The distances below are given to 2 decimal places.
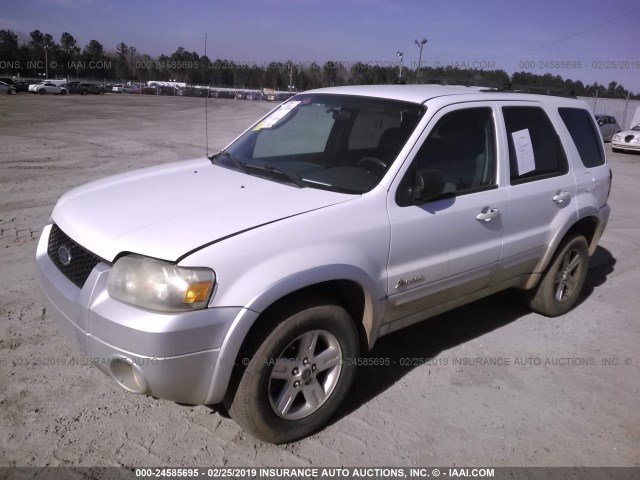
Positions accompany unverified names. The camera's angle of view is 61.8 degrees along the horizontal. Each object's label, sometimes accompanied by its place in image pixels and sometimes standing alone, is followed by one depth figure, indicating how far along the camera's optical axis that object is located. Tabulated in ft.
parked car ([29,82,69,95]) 167.53
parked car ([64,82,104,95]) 186.80
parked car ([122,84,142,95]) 231.09
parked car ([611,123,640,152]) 71.36
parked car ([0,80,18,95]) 151.64
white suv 8.23
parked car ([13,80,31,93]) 169.97
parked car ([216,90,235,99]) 210.90
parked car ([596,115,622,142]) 84.58
